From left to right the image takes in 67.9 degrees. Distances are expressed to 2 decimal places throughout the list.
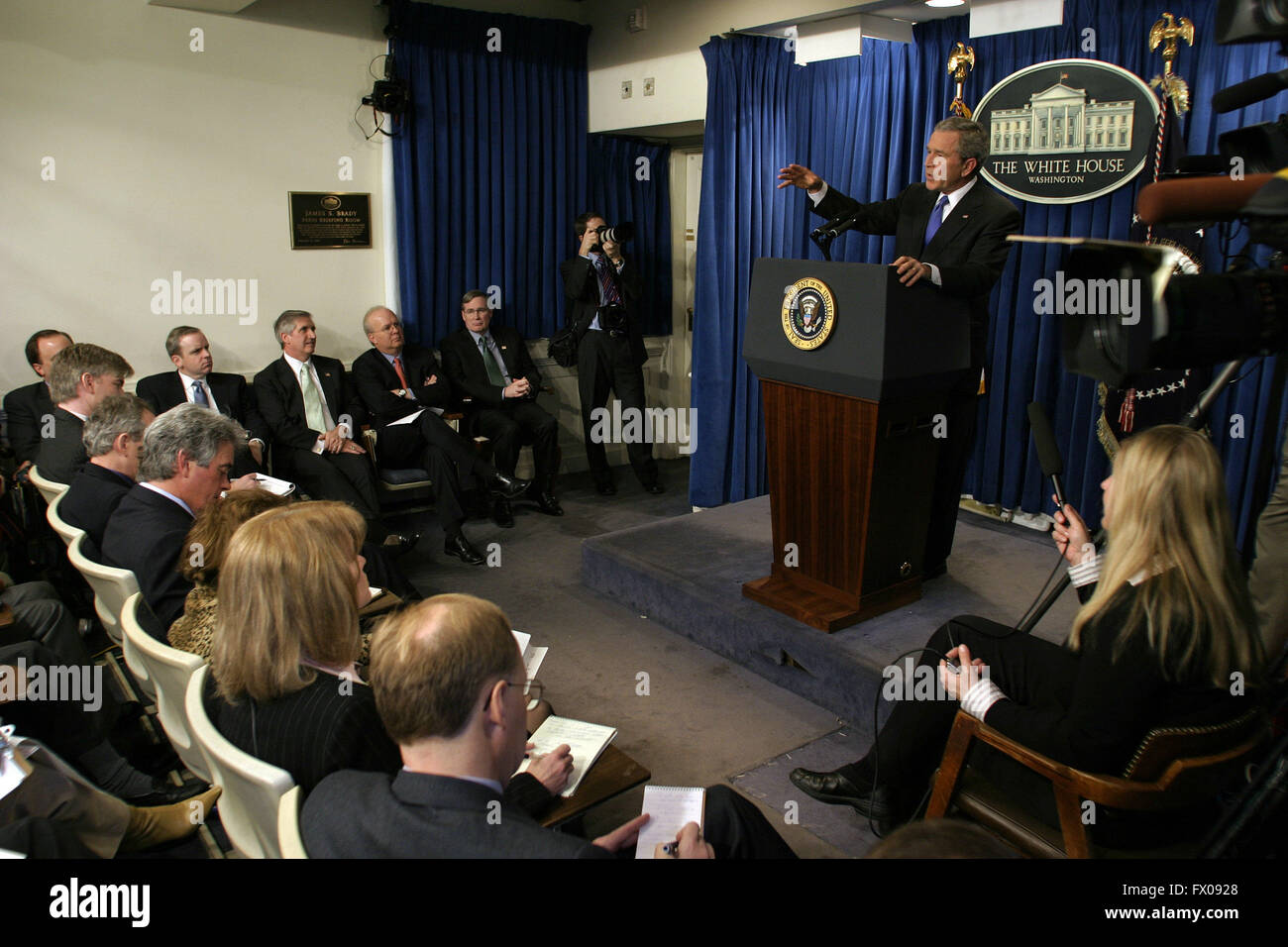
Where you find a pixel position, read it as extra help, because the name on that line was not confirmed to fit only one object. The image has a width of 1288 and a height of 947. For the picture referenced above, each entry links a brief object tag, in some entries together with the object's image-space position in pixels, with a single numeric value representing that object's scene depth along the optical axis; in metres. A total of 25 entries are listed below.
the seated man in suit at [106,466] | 2.89
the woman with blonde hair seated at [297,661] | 1.61
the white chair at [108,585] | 2.31
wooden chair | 1.64
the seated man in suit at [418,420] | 4.61
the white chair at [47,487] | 3.27
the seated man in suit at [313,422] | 4.46
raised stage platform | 2.97
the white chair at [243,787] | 1.40
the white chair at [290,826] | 1.31
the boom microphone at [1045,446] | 2.14
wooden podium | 2.68
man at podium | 2.97
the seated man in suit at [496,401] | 5.19
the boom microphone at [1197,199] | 1.54
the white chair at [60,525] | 2.71
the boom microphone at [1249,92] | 1.69
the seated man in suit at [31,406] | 4.02
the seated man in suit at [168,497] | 2.40
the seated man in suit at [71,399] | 3.52
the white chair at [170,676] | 1.85
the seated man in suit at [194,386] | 4.35
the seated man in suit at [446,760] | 1.28
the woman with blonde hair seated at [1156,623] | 1.66
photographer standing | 5.46
